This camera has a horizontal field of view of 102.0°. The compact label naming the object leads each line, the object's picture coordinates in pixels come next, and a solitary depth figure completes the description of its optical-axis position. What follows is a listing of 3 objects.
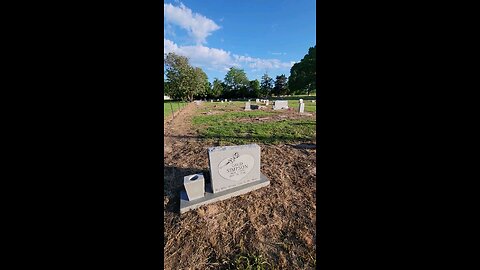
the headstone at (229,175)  3.17
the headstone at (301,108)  14.07
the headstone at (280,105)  17.18
